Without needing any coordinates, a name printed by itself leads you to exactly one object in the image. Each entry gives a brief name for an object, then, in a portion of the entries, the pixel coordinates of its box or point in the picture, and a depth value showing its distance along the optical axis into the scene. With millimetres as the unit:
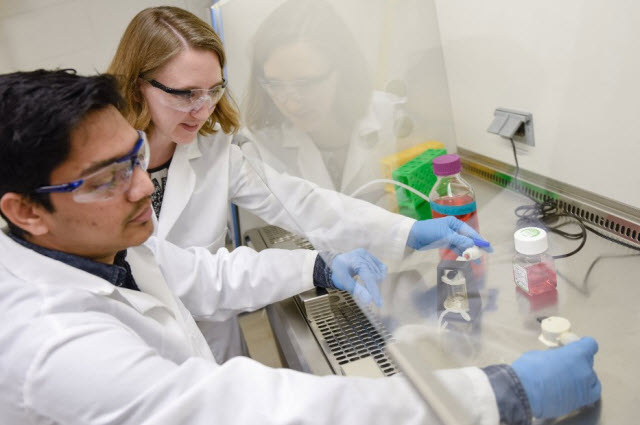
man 673
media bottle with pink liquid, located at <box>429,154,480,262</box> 1133
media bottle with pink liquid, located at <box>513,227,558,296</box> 895
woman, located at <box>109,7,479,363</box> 1129
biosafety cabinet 846
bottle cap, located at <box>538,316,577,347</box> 756
